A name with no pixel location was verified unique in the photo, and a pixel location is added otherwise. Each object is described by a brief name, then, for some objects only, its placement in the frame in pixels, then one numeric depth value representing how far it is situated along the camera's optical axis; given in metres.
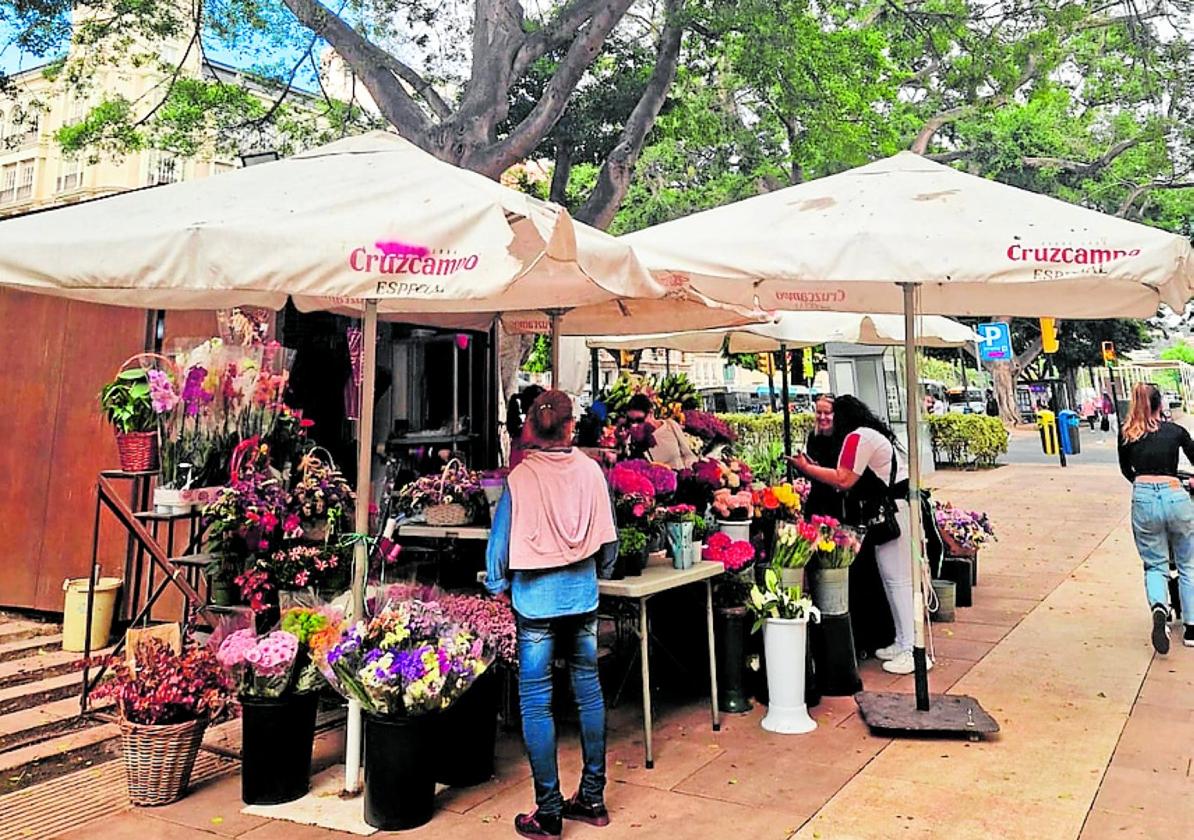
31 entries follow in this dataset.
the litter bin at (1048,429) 23.14
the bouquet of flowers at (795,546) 4.67
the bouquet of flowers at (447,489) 4.60
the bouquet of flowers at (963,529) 7.34
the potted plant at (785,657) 4.41
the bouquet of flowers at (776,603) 4.51
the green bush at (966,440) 20.47
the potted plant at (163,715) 3.58
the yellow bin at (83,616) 5.93
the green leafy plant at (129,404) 4.57
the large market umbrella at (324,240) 2.90
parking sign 17.06
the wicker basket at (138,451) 4.61
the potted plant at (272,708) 3.53
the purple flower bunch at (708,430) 6.82
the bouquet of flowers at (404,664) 3.28
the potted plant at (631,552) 4.04
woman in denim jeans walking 5.81
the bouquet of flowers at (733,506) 4.86
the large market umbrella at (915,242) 3.73
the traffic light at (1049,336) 17.29
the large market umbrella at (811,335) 9.12
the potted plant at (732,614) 4.62
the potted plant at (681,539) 4.30
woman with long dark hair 5.26
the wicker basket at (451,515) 4.59
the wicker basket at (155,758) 3.58
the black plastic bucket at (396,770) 3.32
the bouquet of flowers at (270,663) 3.51
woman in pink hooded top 3.27
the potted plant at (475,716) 3.74
